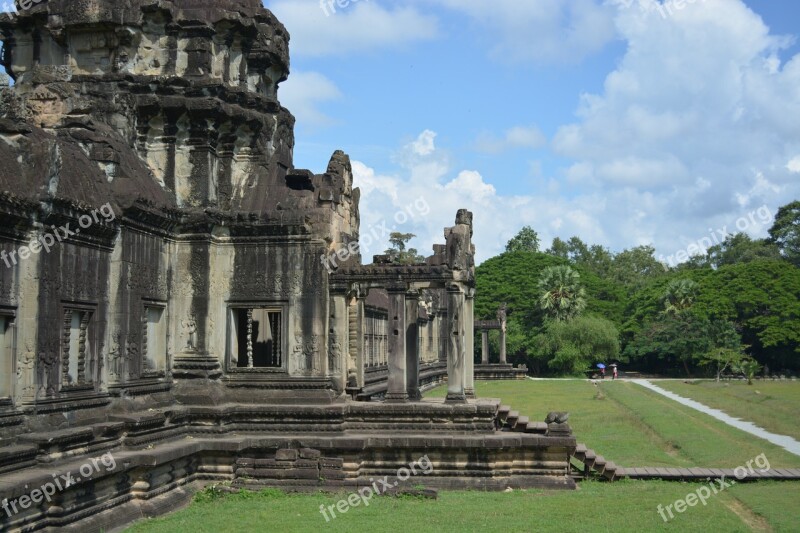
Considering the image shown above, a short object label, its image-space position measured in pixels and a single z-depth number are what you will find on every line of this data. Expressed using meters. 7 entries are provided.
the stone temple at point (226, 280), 13.68
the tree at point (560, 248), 90.75
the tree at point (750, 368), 47.53
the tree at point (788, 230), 81.50
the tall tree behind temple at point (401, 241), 81.25
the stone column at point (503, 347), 50.17
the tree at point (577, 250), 89.75
